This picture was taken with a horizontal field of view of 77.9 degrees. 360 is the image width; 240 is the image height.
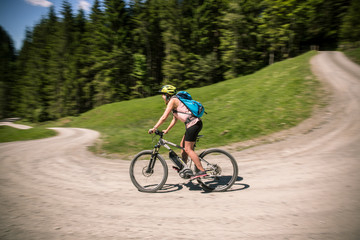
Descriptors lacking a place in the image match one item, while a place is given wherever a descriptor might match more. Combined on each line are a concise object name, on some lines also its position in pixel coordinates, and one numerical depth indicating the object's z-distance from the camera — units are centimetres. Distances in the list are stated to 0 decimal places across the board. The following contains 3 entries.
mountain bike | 518
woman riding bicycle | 516
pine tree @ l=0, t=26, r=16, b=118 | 6706
